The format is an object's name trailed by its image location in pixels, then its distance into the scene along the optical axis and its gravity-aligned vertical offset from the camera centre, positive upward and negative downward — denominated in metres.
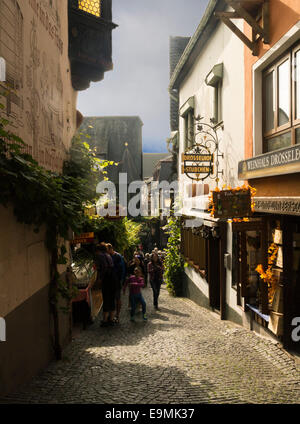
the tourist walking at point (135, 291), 9.43 -1.96
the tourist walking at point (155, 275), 11.45 -1.93
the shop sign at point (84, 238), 8.60 -0.64
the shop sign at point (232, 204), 6.99 +0.06
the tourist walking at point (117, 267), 9.12 -1.35
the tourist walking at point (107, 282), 8.66 -1.63
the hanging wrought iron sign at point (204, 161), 10.65 +1.25
